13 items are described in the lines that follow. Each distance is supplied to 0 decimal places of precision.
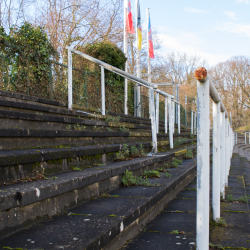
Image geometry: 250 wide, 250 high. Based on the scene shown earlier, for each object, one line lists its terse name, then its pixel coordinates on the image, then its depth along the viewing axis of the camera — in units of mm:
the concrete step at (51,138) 2154
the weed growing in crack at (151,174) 2852
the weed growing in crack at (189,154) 5264
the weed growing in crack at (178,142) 5905
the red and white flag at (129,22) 11922
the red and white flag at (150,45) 14679
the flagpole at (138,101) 11419
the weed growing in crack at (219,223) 1878
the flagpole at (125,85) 9955
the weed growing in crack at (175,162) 3856
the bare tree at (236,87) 31000
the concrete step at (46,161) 1603
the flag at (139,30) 12993
